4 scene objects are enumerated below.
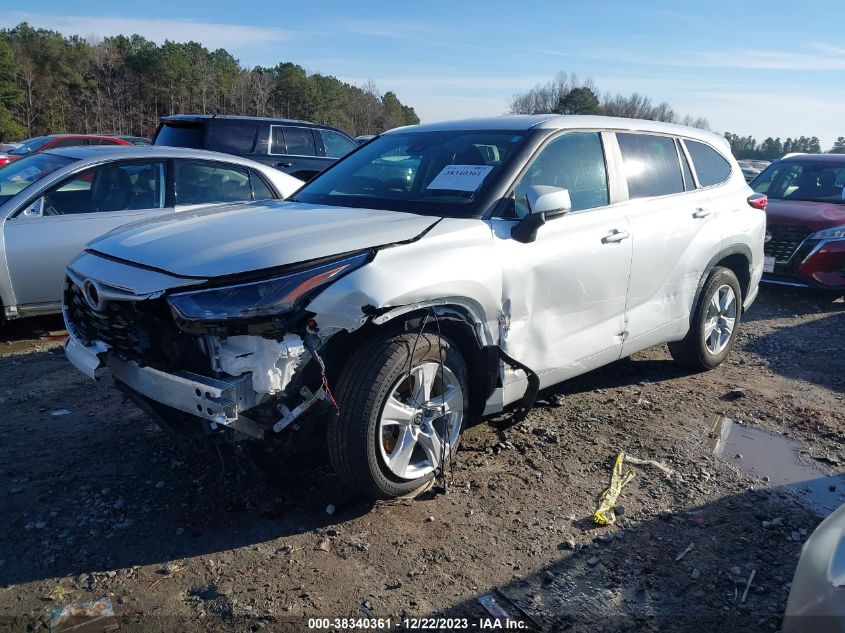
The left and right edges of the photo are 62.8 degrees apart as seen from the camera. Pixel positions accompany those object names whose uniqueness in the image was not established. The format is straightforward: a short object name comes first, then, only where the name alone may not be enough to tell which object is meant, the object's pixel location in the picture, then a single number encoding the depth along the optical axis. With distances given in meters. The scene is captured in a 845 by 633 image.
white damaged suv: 2.89
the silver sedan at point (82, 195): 5.62
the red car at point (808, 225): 8.23
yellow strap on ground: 3.41
